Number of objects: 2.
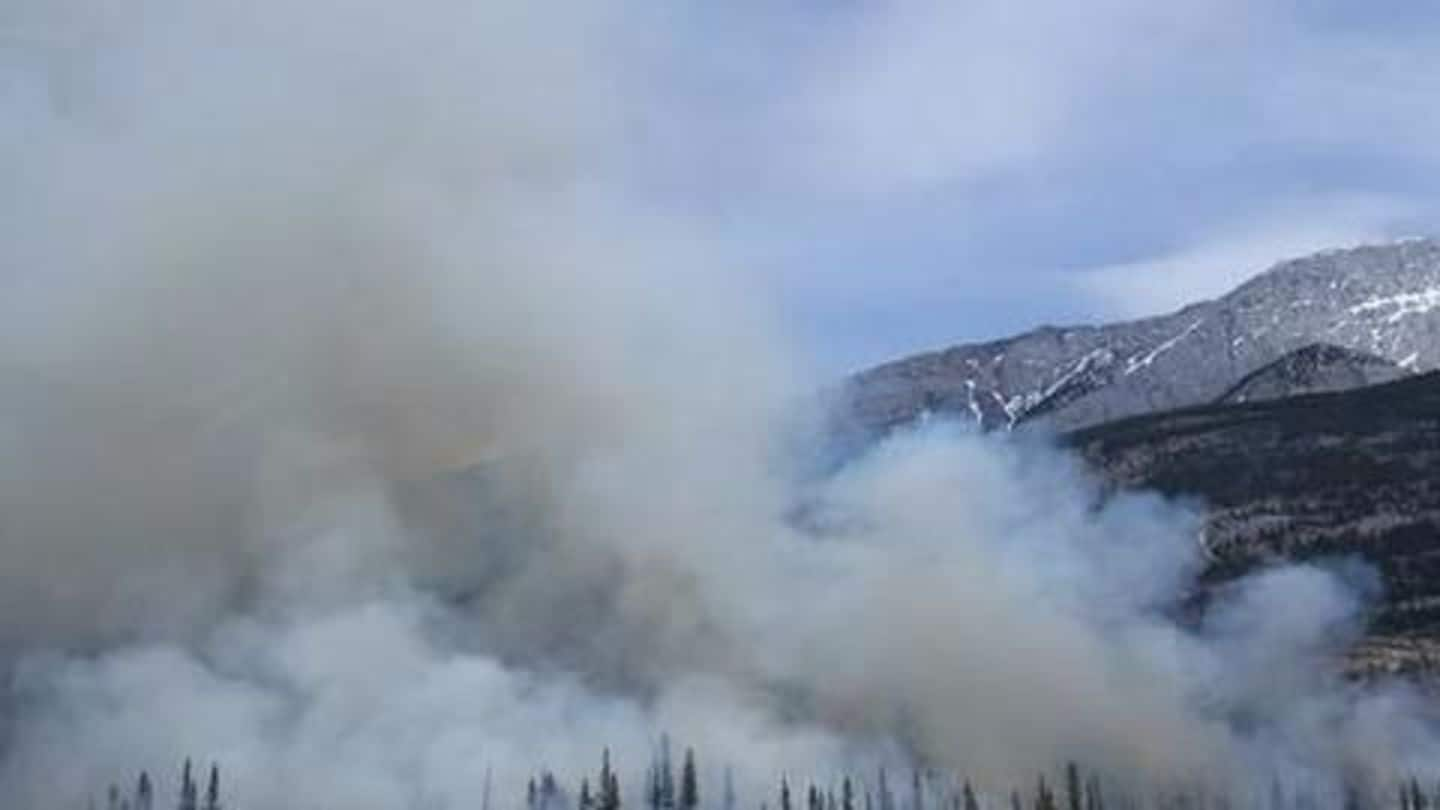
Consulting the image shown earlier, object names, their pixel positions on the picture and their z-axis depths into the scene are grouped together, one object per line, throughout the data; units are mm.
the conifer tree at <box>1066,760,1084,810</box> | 160538
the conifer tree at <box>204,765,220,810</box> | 150875
